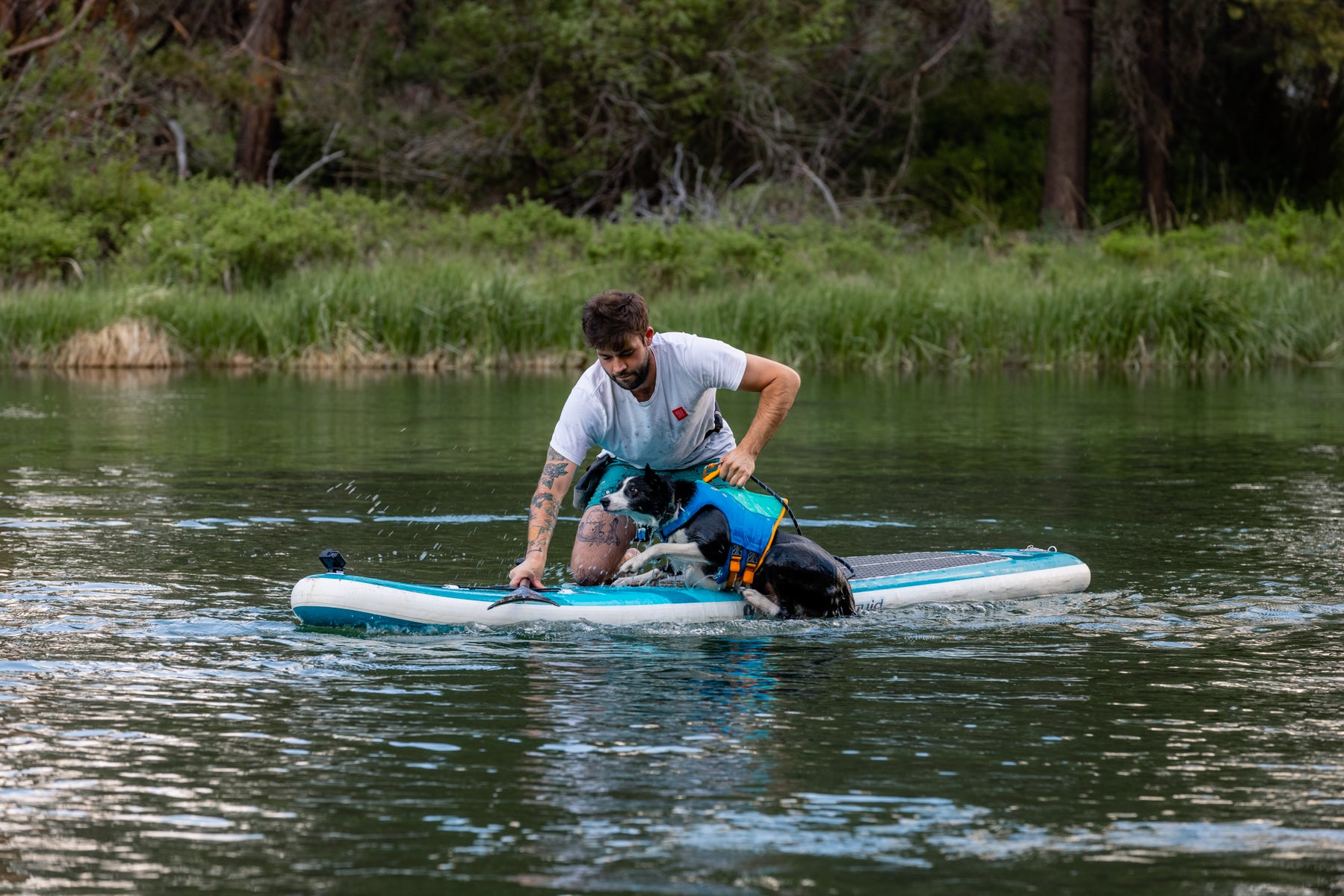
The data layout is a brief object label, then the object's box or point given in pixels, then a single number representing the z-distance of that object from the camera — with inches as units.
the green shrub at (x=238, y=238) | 1983.3
